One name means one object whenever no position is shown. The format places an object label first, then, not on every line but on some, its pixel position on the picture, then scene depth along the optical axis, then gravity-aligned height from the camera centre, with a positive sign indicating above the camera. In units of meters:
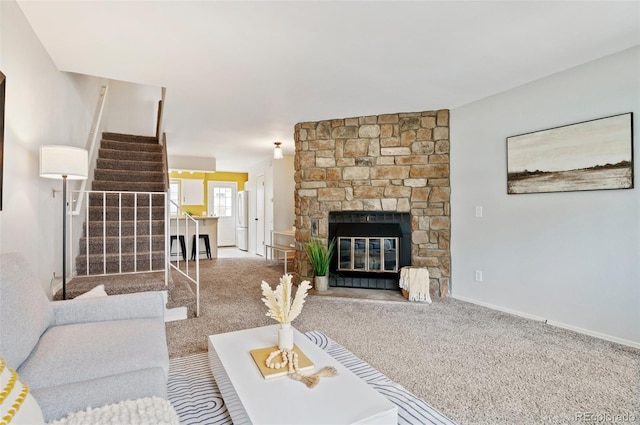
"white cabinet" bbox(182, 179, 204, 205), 9.27 +0.58
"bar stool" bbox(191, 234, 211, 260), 7.39 -0.74
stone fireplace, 4.26 +0.31
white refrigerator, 9.12 -0.21
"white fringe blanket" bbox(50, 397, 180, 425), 1.00 -0.63
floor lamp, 2.46 +0.38
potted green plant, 4.32 -0.66
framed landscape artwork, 2.70 +0.49
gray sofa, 1.15 -0.63
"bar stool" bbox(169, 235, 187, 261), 7.11 -0.68
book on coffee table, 1.51 -0.72
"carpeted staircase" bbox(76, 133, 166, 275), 3.84 +0.05
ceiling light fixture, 5.50 +0.99
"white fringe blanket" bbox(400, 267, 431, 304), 3.90 -0.85
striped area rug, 1.62 -0.99
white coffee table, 1.22 -0.74
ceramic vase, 1.67 -0.63
